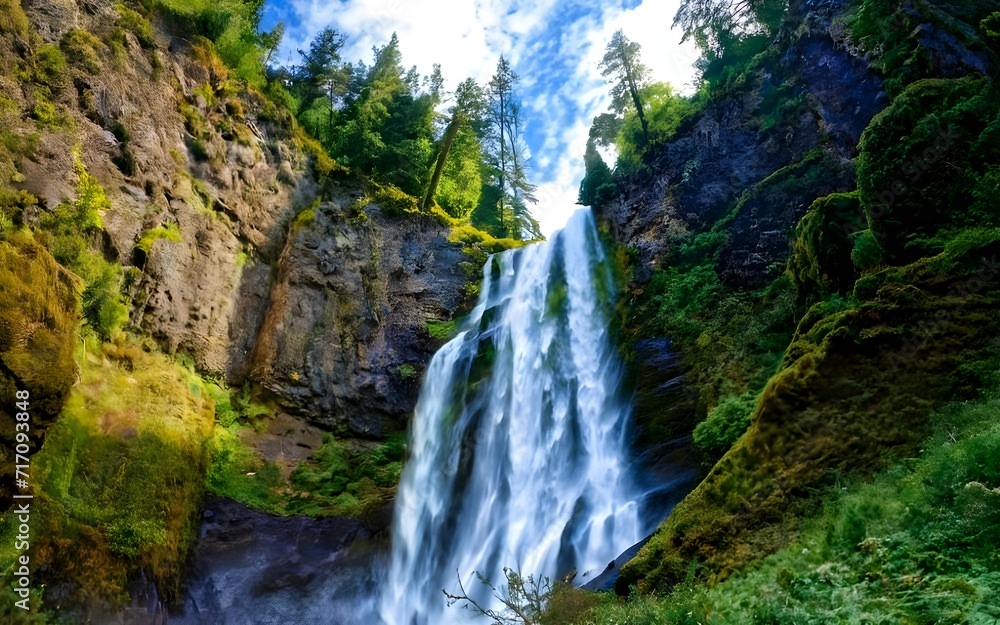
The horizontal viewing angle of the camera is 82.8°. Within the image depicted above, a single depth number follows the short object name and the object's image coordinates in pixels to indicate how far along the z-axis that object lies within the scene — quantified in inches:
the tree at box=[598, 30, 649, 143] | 1008.9
